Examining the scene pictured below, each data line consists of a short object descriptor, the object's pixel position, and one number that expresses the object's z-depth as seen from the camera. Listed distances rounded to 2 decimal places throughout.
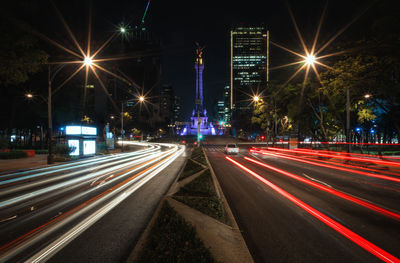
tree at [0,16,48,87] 11.72
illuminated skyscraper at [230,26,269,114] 196.38
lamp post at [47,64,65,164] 17.00
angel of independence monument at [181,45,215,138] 107.62
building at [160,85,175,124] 184.18
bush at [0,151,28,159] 22.81
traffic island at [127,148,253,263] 3.31
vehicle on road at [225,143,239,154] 30.23
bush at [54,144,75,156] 23.21
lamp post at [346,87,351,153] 17.20
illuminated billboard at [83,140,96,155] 26.94
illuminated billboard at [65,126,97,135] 25.89
